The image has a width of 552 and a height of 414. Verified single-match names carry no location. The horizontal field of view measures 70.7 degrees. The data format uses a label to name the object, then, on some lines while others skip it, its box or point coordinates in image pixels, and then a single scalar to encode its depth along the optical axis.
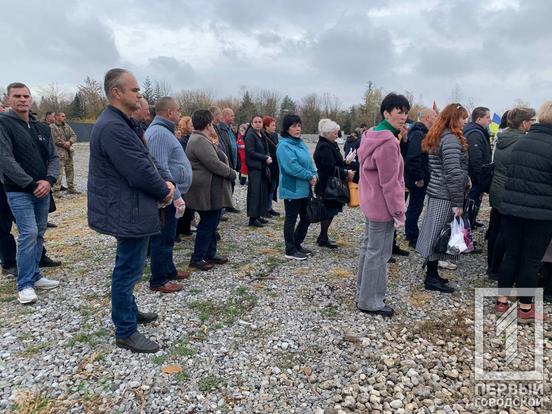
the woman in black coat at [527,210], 3.90
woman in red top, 11.30
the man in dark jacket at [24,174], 4.36
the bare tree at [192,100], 54.63
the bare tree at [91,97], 52.09
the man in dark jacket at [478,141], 5.46
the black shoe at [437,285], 4.88
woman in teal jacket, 5.73
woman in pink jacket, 3.89
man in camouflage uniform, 11.05
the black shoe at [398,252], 6.23
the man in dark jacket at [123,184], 3.14
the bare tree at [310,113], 60.41
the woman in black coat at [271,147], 8.27
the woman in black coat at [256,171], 7.67
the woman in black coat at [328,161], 5.86
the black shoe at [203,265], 5.54
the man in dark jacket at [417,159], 6.05
